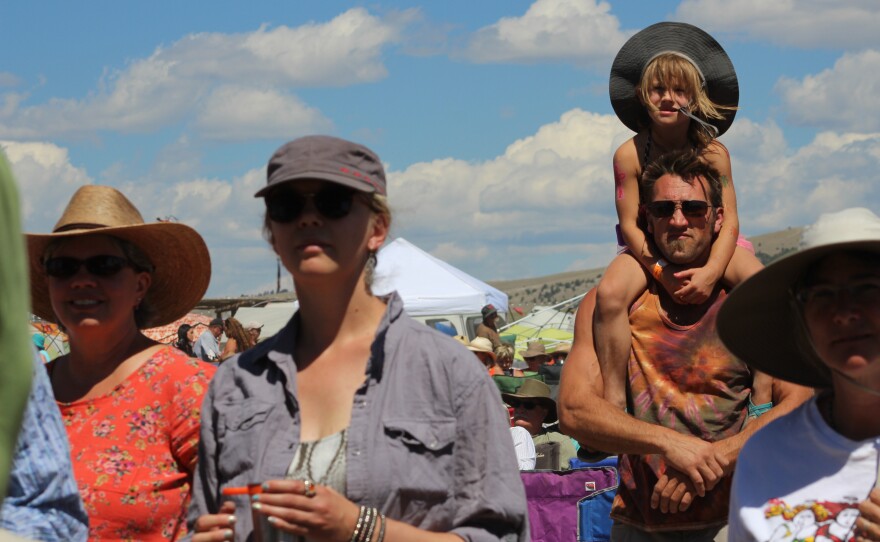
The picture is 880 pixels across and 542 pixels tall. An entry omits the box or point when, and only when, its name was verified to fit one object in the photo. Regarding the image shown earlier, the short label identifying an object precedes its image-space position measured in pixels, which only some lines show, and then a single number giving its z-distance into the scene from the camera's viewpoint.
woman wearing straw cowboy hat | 4.50
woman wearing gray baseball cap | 3.47
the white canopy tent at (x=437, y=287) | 24.33
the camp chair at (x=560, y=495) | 8.64
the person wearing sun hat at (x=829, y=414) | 3.39
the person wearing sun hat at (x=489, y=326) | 19.38
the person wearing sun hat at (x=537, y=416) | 11.36
